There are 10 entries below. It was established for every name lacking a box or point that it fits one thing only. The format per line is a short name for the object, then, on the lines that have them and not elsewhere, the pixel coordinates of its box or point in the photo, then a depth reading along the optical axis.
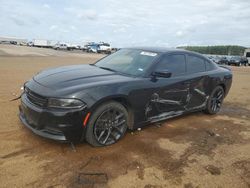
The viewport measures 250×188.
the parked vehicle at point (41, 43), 53.75
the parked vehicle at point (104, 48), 44.78
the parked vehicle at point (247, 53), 36.95
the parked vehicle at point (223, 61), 30.57
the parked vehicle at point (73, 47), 47.92
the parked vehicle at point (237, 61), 29.42
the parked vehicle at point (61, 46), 46.25
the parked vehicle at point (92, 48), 45.86
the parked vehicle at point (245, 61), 30.75
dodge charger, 2.64
